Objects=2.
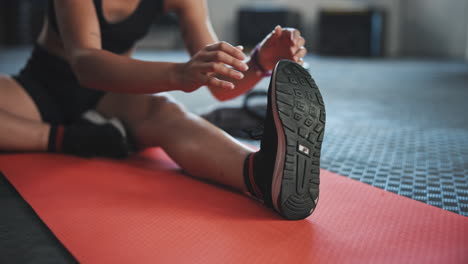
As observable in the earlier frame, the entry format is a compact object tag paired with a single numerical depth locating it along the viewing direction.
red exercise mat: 0.64
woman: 0.73
